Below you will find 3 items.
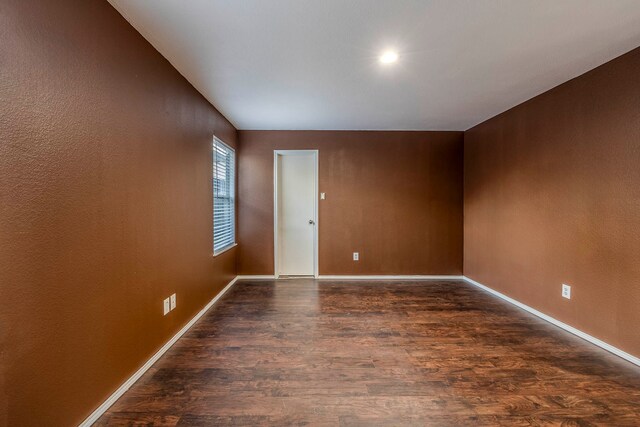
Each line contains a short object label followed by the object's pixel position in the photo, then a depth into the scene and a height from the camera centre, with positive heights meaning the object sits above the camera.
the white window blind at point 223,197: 3.32 +0.16
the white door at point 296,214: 4.29 -0.09
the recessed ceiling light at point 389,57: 2.02 +1.17
